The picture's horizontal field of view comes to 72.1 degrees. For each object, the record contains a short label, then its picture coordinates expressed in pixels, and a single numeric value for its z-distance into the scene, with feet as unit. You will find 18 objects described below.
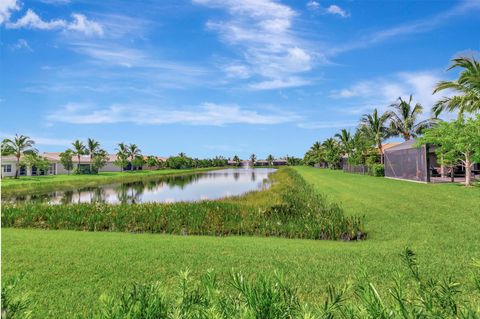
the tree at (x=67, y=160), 191.42
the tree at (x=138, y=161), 274.98
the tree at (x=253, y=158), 512.92
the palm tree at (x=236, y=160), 490.32
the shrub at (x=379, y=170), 116.78
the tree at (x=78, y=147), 211.41
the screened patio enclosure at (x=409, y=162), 80.23
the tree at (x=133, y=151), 281.72
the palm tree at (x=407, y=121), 146.82
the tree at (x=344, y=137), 197.14
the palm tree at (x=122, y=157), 245.65
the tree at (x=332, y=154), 212.43
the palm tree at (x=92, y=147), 228.63
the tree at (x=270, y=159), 510.99
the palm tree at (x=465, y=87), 66.23
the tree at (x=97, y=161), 213.19
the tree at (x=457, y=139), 60.75
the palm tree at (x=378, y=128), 154.40
